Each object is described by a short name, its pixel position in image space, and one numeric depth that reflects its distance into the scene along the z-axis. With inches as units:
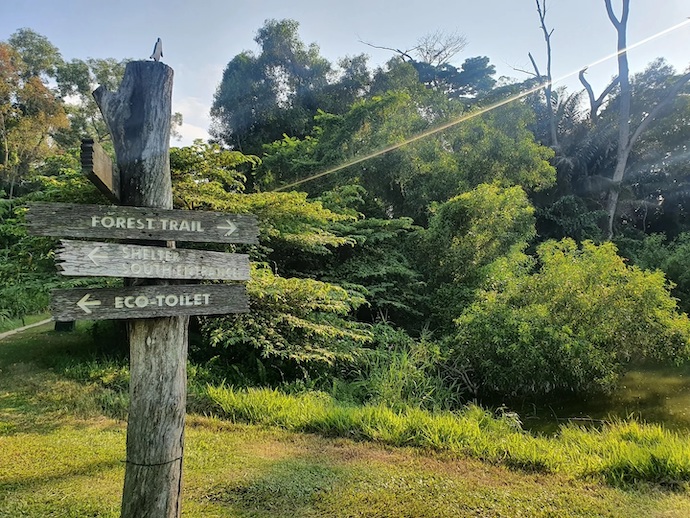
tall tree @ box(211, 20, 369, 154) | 784.3
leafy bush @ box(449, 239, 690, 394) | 245.4
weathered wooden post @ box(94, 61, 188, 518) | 88.7
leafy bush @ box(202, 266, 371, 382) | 230.4
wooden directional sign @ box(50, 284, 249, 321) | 83.8
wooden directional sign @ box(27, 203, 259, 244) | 84.7
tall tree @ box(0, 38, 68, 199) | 681.6
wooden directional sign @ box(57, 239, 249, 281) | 83.9
